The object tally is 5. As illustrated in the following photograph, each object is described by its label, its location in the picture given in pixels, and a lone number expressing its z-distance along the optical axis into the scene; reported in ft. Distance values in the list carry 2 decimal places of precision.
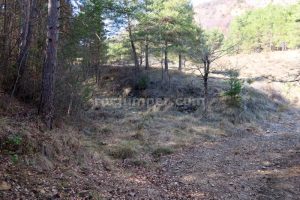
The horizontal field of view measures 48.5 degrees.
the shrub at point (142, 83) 75.00
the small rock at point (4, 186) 15.80
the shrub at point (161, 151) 35.50
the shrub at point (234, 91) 61.44
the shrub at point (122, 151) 31.48
